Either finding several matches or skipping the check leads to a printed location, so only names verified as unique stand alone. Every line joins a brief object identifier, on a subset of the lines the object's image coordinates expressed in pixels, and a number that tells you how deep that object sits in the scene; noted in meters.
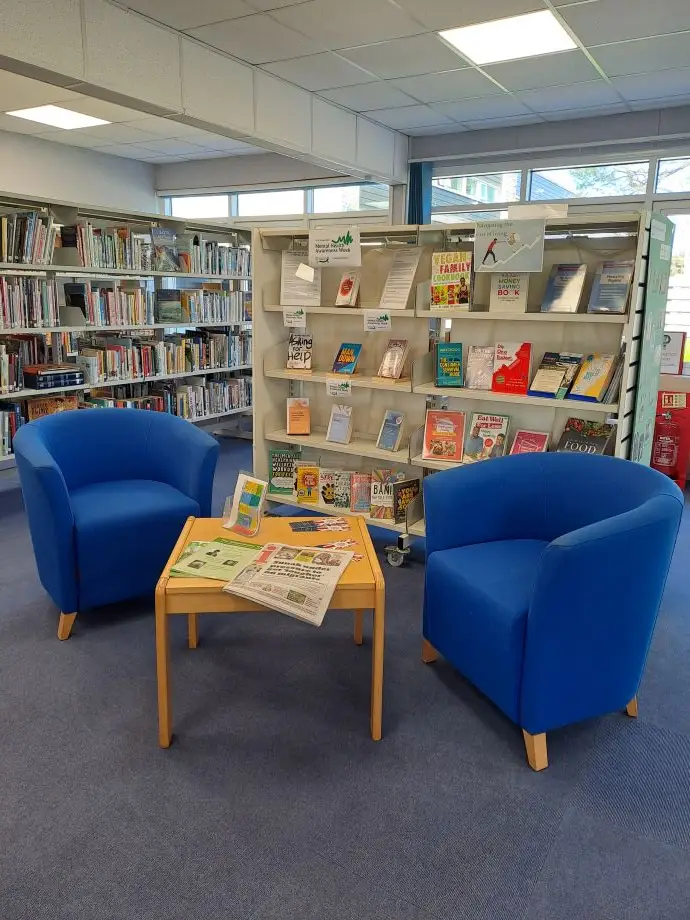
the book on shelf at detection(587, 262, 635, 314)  2.98
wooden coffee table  2.13
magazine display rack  3.06
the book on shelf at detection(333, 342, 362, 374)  3.81
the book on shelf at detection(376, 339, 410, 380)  3.64
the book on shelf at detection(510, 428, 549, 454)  3.30
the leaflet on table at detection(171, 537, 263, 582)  2.24
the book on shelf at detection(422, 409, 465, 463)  3.55
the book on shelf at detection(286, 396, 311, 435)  4.05
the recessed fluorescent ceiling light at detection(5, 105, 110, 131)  6.71
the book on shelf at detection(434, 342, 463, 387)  3.48
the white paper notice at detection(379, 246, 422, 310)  3.53
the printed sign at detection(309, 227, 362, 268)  3.54
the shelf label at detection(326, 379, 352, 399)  3.68
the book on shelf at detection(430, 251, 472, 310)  3.30
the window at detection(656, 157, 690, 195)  6.02
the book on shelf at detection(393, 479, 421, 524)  3.65
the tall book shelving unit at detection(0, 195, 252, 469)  4.57
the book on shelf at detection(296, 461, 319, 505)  3.97
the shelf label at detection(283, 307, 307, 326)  3.84
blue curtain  7.24
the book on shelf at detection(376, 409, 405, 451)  3.71
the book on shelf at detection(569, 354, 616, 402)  3.07
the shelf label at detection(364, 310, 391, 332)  3.48
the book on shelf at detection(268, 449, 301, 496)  4.13
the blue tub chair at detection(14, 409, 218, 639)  2.79
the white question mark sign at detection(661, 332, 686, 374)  5.72
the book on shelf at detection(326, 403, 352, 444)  3.87
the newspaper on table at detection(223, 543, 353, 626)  2.09
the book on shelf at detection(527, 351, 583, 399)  3.17
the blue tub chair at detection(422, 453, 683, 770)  2.00
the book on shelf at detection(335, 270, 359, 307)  3.72
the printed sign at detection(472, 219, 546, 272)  3.03
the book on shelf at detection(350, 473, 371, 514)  3.83
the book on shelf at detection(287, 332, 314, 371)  4.00
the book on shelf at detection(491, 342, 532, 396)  3.30
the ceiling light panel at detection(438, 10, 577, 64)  4.16
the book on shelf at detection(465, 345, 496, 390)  3.43
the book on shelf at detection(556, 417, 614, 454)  3.15
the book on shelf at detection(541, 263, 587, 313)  3.09
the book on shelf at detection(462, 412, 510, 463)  3.45
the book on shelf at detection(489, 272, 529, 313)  3.21
